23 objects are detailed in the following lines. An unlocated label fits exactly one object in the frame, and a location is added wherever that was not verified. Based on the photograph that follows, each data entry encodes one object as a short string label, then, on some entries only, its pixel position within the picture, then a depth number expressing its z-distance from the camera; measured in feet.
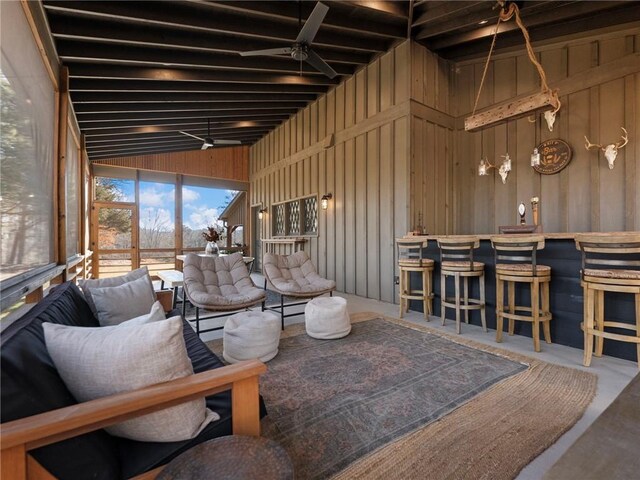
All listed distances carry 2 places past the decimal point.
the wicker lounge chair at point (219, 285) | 10.56
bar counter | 8.99
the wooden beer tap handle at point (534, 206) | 12.48
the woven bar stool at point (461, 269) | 11.51
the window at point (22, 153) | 5.44
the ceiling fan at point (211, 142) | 22.95
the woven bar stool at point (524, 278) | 9.75
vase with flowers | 19.84
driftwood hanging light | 10.12
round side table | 2.74
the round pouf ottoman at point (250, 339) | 8.59
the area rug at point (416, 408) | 5.01
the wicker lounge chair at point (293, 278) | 12.97
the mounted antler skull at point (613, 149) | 13.52
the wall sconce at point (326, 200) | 22.21
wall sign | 15.21
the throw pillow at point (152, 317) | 4.34
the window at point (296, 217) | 24.79
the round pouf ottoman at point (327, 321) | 10.67
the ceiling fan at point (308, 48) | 10.95
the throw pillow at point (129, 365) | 3.44
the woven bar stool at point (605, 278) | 7.98
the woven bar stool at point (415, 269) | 13.38
